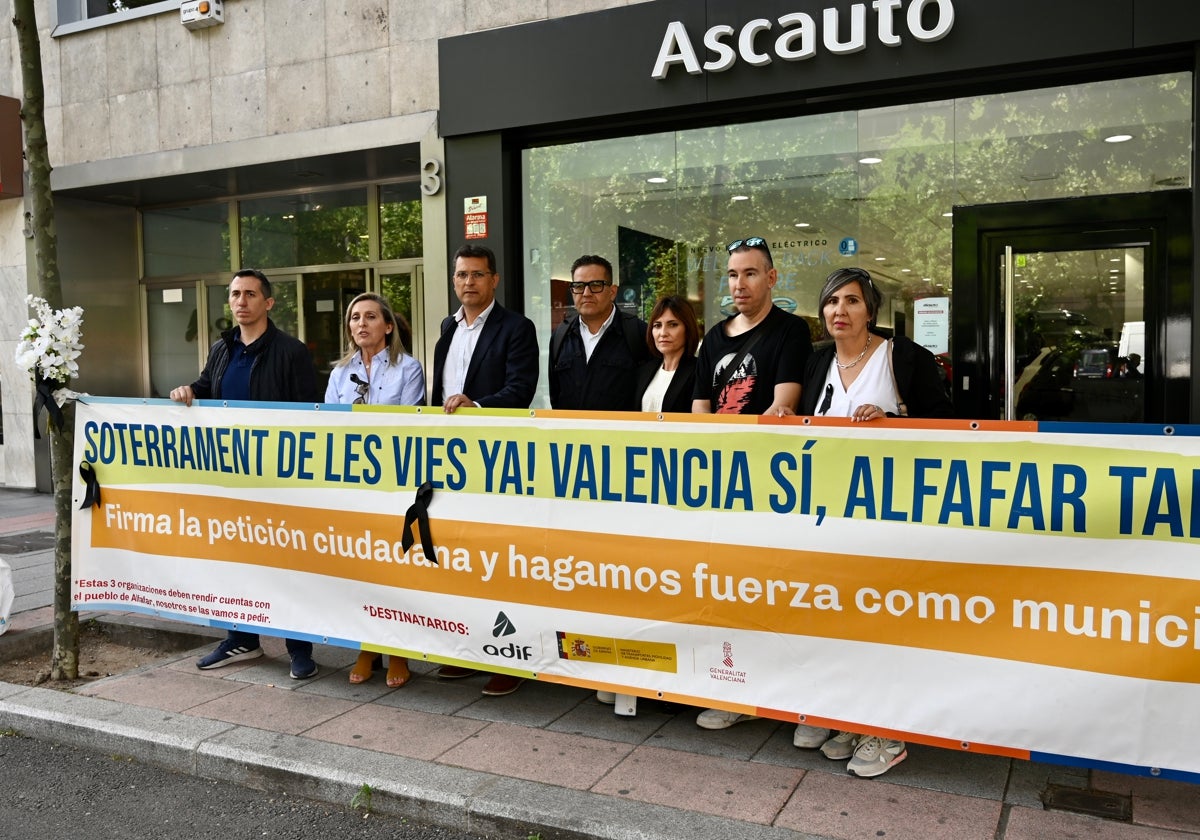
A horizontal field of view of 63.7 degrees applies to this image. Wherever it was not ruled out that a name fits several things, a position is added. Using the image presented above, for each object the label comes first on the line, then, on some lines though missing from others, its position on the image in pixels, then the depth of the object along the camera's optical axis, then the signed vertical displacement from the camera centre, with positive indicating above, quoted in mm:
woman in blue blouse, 5125 -41
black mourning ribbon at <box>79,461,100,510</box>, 5496 -698
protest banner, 3230 -826
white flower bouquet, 5090 +80
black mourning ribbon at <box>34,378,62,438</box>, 5207 -193
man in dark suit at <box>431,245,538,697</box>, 4934 +54
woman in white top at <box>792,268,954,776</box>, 3895 -107
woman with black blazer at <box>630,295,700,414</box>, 4707 -9
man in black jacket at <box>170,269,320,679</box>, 5188 -38
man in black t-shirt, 4301 +7
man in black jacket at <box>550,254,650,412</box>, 4949 +29
